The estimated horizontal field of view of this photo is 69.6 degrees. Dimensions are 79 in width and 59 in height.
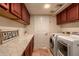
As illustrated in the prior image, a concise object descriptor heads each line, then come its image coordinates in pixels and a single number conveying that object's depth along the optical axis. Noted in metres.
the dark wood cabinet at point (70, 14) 1.30
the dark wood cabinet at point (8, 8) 0.61
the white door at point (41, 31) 2.69
